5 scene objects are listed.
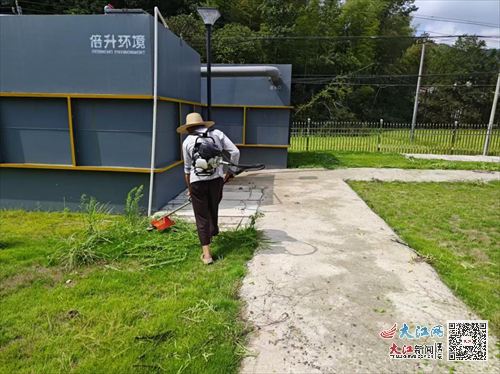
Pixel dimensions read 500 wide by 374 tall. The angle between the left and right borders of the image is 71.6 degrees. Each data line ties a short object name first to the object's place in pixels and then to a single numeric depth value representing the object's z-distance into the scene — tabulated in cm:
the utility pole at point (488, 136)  1427
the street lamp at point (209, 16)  592
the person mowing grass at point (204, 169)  355
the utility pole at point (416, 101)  2293
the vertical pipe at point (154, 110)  493
